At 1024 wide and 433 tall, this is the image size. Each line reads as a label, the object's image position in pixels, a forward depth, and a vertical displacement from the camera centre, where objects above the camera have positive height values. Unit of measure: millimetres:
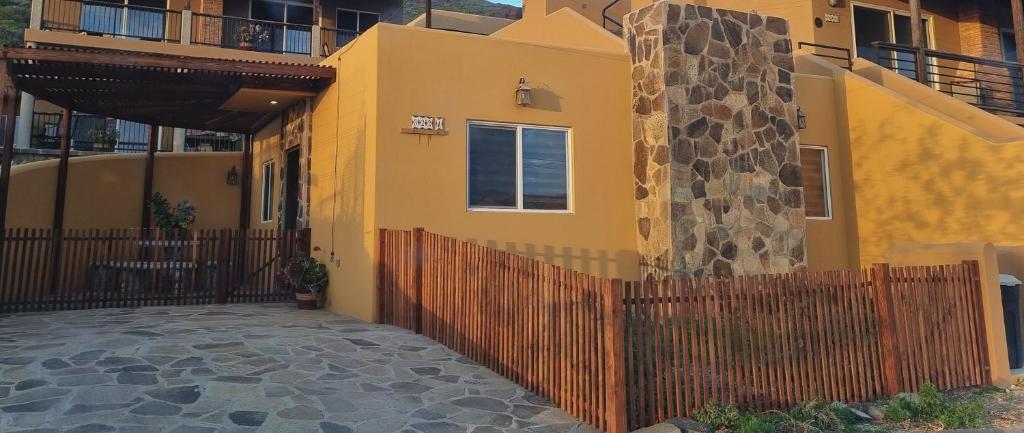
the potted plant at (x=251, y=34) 15953 +6237
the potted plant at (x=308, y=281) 9453 -249
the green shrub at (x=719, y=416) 4629 -1186
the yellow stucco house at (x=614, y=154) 8328 +1654
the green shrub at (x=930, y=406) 5148 -1257
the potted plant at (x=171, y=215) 13002 +1106
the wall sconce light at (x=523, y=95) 8617 +2362
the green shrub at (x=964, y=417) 4984 -1311
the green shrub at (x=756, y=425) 4430 -1208
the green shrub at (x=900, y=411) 5125 -1281
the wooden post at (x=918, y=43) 13094 +4626
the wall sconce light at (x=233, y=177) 14312 +2073
